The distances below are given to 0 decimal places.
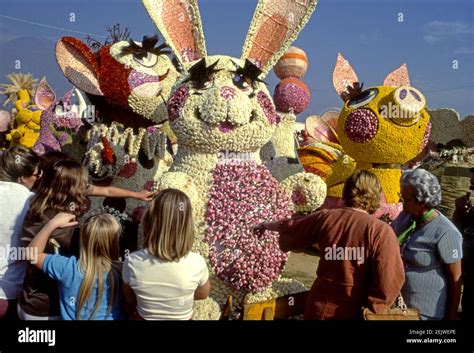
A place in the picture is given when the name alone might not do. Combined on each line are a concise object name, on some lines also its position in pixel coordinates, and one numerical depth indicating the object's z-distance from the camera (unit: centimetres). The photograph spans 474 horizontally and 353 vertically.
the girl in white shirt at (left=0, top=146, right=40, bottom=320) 205
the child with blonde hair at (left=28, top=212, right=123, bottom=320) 185
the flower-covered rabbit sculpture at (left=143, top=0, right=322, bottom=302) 259
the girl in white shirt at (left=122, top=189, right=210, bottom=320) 181
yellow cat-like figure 396
